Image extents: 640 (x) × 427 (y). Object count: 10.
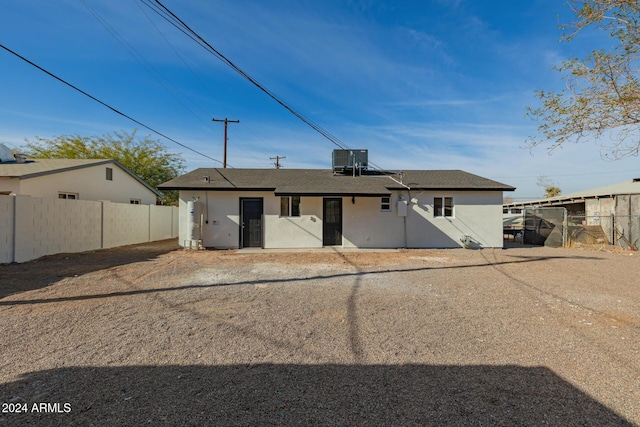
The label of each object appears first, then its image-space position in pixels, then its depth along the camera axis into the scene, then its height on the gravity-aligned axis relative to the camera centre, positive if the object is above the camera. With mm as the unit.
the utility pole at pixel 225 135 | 21875 +6088
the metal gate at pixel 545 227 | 14414 -516
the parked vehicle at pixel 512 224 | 20153 -518
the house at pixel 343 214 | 13180 +161
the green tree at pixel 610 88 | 4480 +2024
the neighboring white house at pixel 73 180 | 11742 +1804
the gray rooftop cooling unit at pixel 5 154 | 14500 +3141
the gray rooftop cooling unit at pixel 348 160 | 15766 +3050
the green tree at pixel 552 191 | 41375 +3664
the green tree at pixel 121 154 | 25453 +5602
